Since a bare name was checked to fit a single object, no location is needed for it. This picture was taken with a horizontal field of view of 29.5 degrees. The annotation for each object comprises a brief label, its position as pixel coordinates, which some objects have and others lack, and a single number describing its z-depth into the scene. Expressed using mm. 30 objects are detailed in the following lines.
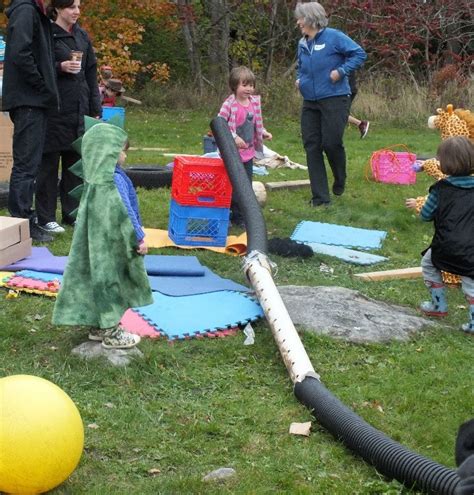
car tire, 10836
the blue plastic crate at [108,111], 13839
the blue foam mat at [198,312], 5906
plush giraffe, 8039
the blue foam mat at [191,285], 6648
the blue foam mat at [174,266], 7109
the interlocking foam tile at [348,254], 8070
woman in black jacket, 8227
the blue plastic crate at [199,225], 8234
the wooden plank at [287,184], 11133
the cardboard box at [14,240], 7035
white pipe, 5078
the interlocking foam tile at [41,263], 7004
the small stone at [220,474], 3965
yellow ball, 3535
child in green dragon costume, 5137
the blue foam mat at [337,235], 8750
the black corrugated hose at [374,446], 3734
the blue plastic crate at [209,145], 11906
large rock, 5926
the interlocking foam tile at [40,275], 6772
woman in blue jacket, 9797
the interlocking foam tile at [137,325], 5785
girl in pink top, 8617
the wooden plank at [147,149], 15184
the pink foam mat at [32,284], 6570
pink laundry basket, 12102
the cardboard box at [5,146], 10109
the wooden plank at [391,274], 7527
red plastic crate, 8211
